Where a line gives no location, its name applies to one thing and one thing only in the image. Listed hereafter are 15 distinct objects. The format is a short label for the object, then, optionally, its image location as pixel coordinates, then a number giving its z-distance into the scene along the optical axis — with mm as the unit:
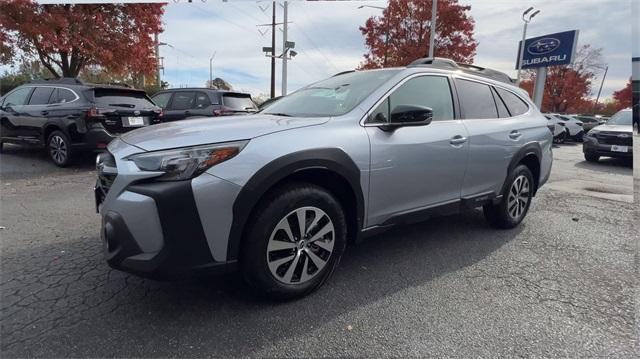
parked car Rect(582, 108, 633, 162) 10664
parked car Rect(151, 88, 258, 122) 9344
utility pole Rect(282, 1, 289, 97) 22672
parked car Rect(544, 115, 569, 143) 18081
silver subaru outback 2180
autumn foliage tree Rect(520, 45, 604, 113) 39875
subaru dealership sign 21516
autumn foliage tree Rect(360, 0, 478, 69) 20719
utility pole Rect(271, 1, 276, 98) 26219
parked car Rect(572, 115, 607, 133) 23100
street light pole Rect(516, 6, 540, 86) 21941
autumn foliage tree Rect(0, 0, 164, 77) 11797
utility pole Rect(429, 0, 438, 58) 17322
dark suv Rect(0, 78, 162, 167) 6922
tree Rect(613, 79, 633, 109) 39538
